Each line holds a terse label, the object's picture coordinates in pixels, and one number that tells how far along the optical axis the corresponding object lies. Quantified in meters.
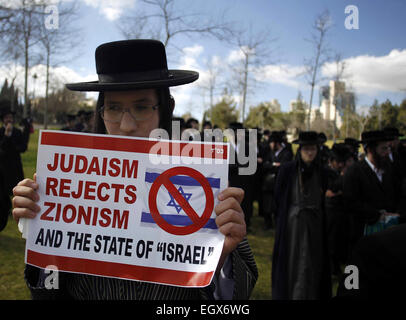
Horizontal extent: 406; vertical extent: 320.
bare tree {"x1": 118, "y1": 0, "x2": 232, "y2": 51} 5.16
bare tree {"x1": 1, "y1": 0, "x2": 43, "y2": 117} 6.71
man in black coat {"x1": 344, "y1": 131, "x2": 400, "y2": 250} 3.91
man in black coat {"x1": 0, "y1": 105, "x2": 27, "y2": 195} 7.03
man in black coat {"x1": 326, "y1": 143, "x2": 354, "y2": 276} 5.70
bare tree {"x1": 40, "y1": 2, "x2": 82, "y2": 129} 6.76
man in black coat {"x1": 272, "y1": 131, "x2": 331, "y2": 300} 3.71
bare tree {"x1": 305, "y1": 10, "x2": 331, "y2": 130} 10.31
